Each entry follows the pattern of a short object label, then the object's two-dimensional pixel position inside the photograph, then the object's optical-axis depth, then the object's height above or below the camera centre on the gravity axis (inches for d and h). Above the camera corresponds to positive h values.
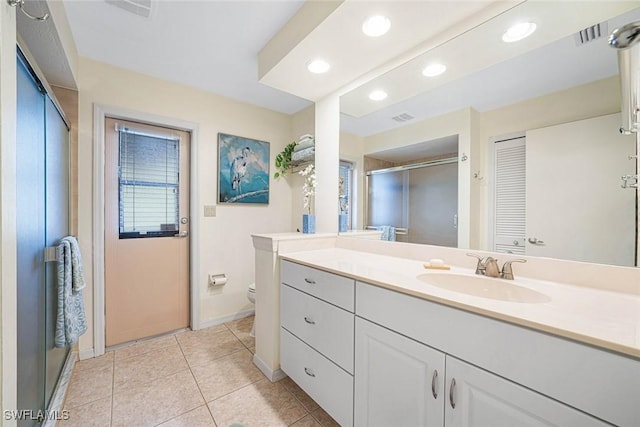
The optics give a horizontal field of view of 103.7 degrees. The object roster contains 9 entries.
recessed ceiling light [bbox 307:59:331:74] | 66.2 +40.1
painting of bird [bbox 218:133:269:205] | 99.9 +18.0
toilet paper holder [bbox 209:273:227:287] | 96.3 -25.7
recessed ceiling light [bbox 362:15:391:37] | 51.6 +40.0
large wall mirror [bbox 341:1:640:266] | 37.5 +14.8
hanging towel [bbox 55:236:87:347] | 55.5 -18.1
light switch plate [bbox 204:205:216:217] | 96.7 +1.1
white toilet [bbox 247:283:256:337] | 92.3 -30.2
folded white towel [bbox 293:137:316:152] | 98.3 +28.0
